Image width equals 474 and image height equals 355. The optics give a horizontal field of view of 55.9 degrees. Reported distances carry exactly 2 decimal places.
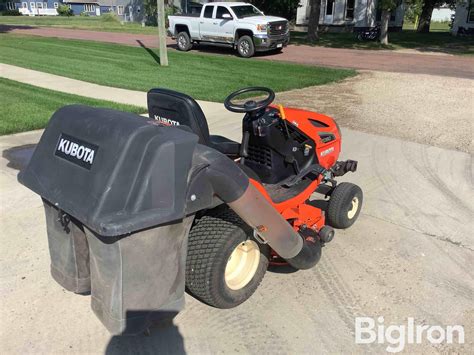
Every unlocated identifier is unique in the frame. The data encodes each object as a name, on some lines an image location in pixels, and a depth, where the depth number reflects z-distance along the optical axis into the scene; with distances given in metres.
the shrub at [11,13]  64.84
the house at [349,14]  29.88
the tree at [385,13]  19.22
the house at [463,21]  28.98
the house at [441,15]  51.56
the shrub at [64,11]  66.19
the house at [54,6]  75.06
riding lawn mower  2.03
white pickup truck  16.36
